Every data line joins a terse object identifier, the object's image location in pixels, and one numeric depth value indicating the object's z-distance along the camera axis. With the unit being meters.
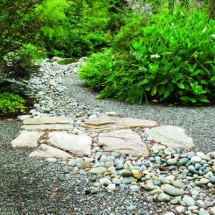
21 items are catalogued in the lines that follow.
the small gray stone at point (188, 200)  2.02
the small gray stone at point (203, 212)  1.90
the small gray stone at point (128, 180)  2.28
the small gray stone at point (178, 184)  2.21
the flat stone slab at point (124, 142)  2.80
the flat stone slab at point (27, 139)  2.89
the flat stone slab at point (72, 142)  2.82
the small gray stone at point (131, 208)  1.93
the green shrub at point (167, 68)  4.43
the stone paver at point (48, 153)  2.67
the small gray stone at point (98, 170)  2.41
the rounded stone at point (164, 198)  2.05
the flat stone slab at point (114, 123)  3.44
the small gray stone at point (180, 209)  1.94
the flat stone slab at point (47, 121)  3.53
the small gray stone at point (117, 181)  2.25
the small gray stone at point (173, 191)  2.11
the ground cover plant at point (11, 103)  3.92
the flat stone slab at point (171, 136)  2.97
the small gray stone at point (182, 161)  2.60
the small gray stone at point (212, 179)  2.29
